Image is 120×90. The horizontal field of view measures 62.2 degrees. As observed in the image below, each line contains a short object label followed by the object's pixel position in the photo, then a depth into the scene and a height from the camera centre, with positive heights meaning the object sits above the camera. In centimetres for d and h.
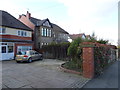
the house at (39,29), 2212 +349
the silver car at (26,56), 1255 -152
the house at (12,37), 1530 +136
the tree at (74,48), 852 -32
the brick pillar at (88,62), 612 -111
